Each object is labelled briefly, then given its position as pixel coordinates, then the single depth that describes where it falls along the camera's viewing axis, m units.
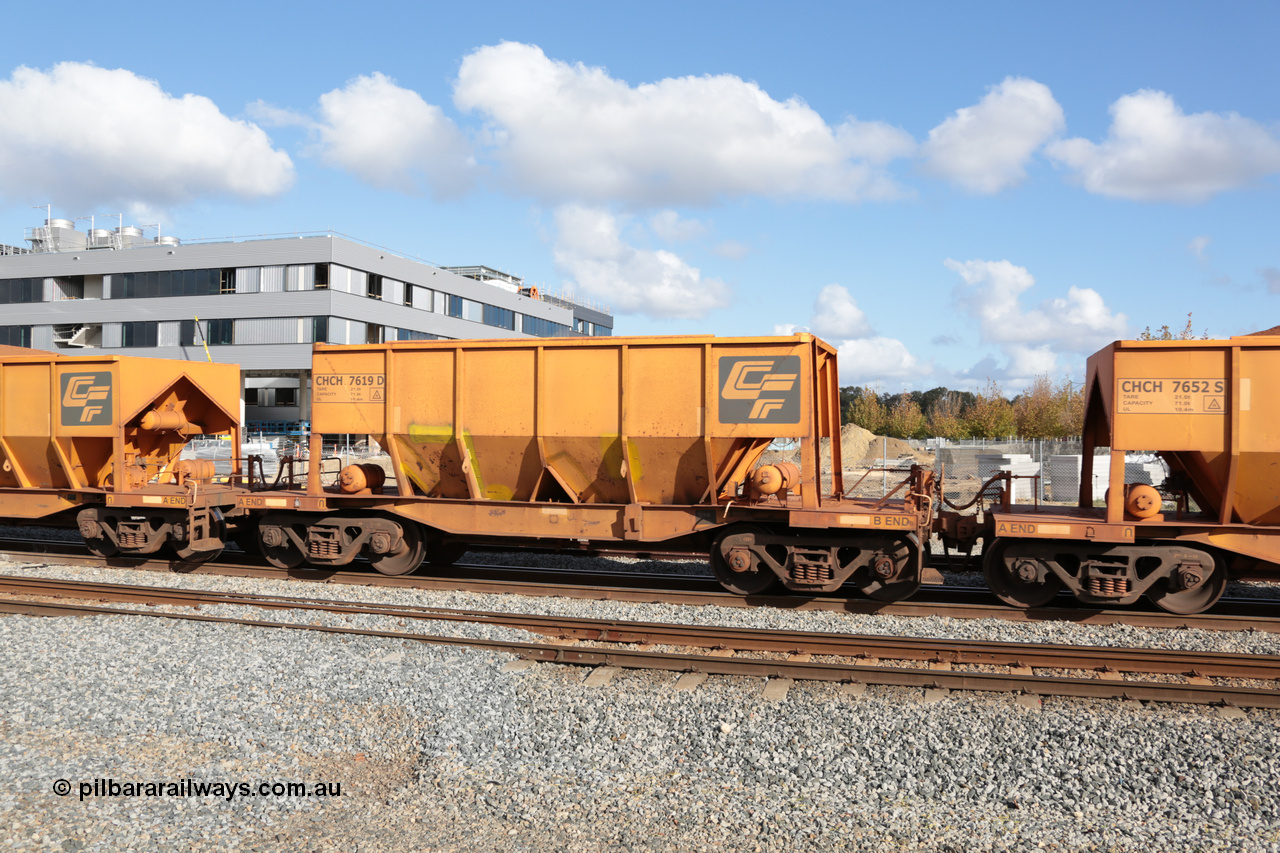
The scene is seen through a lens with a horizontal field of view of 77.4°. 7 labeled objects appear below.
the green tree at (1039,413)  42.78
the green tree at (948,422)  59.69
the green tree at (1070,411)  41.16
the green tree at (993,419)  51.41
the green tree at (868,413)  66.44
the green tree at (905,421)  64.19
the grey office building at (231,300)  46.66
